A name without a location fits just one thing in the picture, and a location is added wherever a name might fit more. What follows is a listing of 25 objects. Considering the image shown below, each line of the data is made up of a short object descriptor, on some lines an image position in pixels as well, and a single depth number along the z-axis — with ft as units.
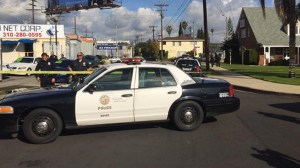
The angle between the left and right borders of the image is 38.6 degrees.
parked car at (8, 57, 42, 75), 114.83
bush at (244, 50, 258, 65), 175.94
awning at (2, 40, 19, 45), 176.06
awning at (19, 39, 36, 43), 179.07
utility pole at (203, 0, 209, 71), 117.80
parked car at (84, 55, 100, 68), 156.09
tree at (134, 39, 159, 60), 357.49
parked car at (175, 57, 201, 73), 75.36
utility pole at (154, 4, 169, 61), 284.76
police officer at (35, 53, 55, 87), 45.78
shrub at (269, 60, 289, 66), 165.77
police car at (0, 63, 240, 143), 27.22
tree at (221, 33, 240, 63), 204.09
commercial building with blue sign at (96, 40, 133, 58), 286.46
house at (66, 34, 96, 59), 218.30
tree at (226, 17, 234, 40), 363.15
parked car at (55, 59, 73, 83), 72.69
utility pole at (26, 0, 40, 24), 230.89
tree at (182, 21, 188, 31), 518.78
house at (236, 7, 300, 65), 179.11
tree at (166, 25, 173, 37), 518.78
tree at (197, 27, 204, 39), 537.48
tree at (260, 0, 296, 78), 82.17
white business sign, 180.24
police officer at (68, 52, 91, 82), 48.47
